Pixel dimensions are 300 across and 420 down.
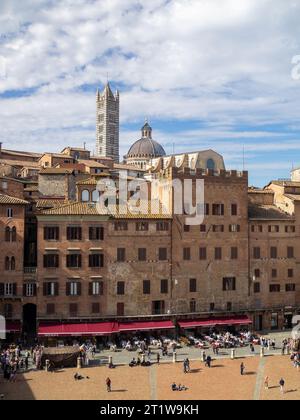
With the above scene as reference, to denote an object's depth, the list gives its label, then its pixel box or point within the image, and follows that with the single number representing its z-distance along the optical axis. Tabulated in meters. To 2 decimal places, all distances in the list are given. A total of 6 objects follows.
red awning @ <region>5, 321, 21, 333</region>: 48.84
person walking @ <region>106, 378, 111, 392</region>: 37.34
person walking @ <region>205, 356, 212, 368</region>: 44.47
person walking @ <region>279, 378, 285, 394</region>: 37.47
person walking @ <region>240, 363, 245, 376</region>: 42.09
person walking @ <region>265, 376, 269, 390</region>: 38.72
